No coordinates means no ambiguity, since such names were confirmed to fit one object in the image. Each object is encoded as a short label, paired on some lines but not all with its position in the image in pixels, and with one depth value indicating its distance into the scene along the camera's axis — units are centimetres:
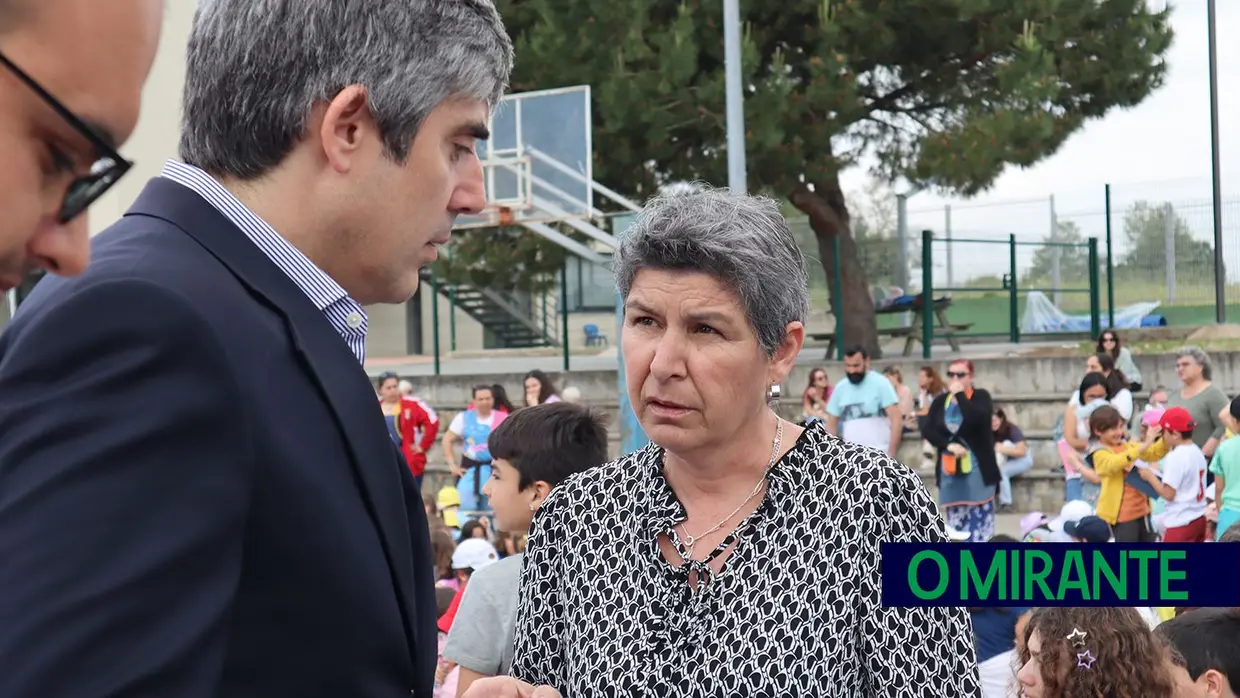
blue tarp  1773
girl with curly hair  294
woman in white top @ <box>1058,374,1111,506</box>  1031
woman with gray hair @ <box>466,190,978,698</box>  224
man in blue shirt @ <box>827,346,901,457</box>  1129
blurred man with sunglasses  85
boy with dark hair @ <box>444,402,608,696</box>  374
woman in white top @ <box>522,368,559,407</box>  1193
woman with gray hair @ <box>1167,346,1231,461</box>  972
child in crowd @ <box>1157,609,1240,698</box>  321
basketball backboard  1360
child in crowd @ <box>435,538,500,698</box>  540
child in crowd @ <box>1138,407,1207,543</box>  838
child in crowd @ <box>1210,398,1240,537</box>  757
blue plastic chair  2177
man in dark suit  110
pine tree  1448
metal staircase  2492
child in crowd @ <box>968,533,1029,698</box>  516
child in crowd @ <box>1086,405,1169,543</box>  873
